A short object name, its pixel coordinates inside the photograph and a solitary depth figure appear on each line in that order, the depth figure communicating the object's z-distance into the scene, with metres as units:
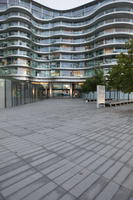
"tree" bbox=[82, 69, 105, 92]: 23.90
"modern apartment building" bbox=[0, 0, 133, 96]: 37.22
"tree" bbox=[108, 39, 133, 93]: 10.35
